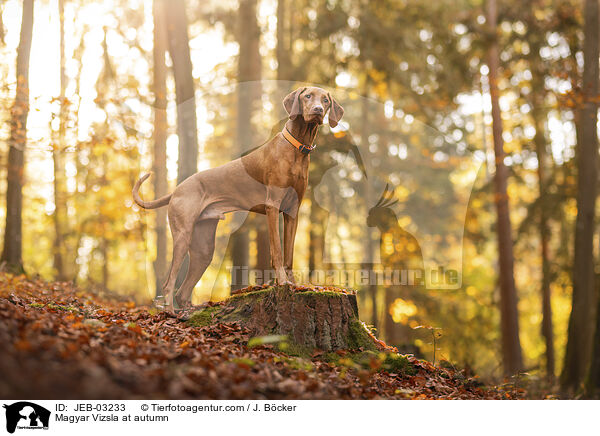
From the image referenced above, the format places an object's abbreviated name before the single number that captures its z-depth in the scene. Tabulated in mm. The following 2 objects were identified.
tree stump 5764
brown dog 6008
